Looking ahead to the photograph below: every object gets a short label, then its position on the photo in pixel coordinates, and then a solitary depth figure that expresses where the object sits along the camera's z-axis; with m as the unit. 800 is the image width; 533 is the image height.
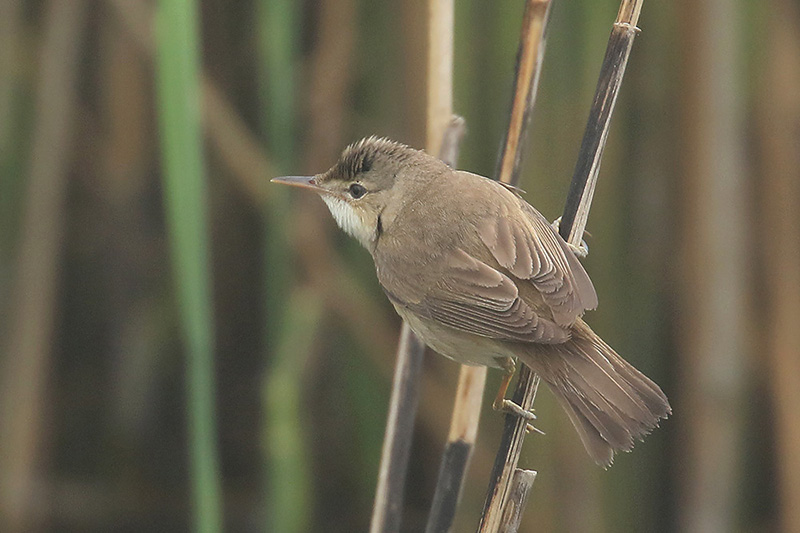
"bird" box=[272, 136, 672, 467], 3.48
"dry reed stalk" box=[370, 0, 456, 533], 4.01
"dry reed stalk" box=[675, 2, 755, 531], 5.57
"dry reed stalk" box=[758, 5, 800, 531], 5.77
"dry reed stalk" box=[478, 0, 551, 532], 3.79
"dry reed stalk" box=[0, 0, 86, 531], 6.27
